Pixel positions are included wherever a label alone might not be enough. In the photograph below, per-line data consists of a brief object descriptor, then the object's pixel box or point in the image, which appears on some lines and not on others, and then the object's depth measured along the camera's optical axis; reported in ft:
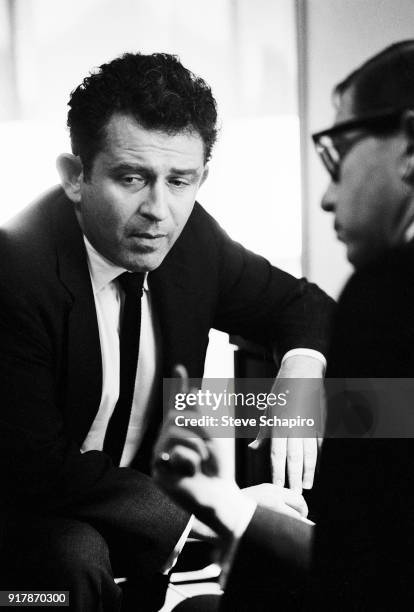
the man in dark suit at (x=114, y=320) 6.00
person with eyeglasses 5.00
